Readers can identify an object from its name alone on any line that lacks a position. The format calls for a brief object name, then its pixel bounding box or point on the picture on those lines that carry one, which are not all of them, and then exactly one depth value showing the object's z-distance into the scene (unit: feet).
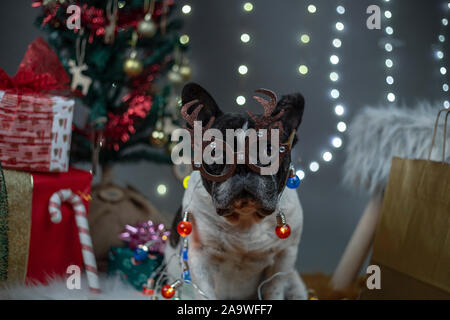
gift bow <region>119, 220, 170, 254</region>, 5.47
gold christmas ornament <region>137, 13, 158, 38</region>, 5.92
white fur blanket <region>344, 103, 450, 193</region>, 4.99
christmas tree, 5.91
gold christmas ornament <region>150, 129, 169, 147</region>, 6.38
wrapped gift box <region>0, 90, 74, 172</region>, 4.44
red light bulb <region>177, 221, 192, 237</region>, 3.68
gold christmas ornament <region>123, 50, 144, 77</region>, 5.89
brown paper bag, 3.89
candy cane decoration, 4.79
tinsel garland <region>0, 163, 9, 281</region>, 4.12
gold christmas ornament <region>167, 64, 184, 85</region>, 6.40
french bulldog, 3.39
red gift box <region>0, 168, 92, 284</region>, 4.31
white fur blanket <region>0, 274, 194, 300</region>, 4.17
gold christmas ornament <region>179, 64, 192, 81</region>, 6.49
